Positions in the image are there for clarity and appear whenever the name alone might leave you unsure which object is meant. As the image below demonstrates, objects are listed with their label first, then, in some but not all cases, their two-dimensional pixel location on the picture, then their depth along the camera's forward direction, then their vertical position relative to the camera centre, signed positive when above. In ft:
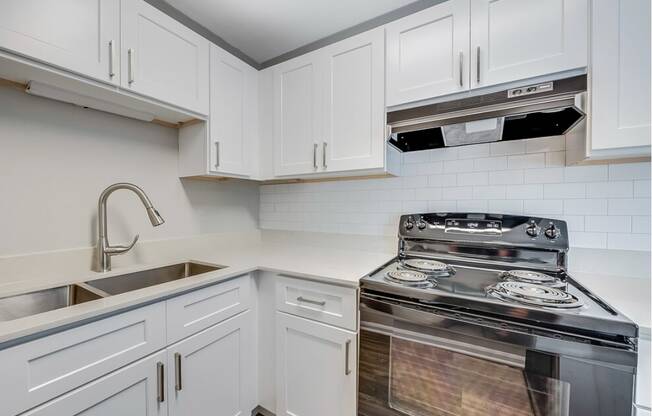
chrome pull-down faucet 4.34 -0.30
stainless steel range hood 3.57 +1.35
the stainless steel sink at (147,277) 4.25 -1.29
